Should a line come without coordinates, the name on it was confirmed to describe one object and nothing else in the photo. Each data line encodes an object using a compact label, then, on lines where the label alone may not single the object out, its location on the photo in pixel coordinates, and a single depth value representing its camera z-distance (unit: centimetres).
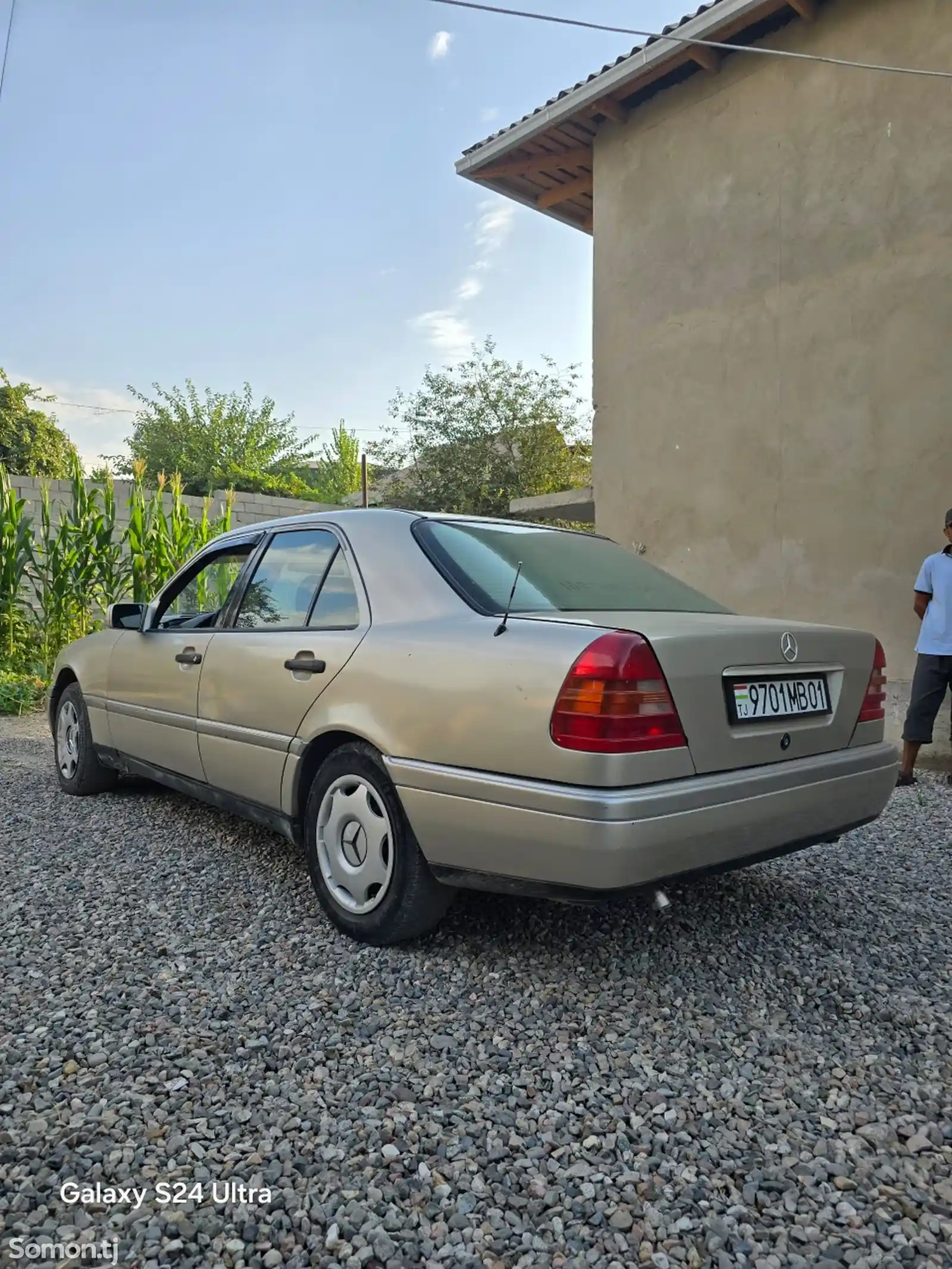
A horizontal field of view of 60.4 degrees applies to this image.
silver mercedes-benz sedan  211
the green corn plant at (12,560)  842
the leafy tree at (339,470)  3512
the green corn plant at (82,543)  880
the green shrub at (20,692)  818
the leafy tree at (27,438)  2456
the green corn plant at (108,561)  894
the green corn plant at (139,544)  902
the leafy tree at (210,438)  2784
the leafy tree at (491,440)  1869
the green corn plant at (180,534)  933
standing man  520
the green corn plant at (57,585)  873
